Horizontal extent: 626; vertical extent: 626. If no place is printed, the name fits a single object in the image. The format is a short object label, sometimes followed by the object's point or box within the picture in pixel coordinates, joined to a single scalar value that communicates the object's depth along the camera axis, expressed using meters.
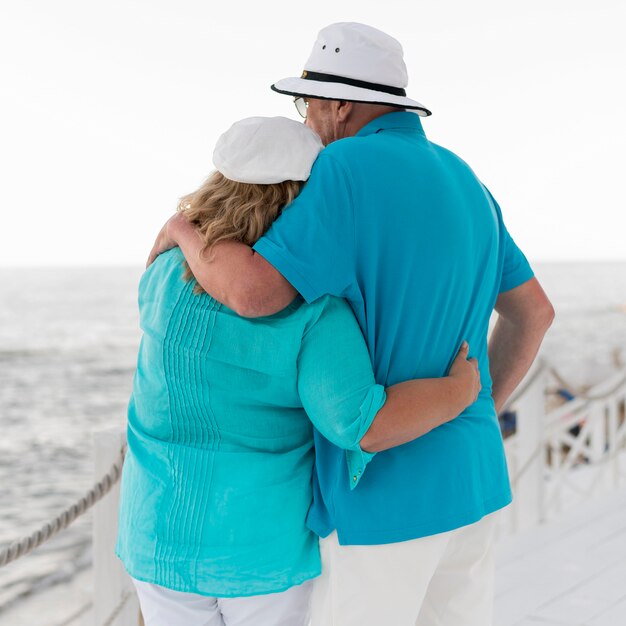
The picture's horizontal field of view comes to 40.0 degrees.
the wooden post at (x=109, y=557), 2.04
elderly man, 1.19
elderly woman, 1.21
